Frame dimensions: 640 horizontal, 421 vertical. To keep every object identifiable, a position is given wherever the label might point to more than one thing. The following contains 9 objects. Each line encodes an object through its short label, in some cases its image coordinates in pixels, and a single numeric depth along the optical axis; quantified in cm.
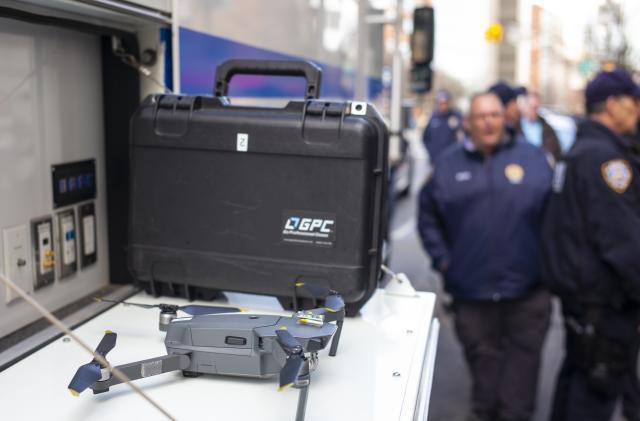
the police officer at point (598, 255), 352
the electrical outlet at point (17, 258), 180
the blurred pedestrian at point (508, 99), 744
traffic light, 593
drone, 139
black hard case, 184
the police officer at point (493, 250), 407
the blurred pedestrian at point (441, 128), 1148
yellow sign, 1198
